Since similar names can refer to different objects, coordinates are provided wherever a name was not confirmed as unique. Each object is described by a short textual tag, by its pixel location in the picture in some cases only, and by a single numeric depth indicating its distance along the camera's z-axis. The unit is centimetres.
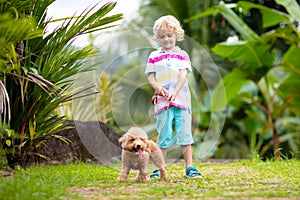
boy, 849
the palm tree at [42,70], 881
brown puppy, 776
